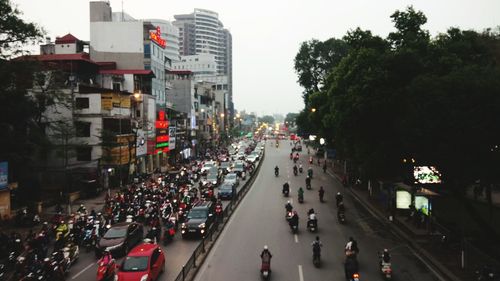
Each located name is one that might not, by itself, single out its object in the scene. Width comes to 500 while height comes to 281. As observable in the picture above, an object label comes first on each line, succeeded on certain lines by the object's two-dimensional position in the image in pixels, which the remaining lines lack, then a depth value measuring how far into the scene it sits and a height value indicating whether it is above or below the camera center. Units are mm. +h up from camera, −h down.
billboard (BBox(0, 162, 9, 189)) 28641 -3269
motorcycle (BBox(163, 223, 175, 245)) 24359 -6064
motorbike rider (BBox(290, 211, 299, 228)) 26594 -5747
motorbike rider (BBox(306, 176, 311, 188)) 45338 -5863
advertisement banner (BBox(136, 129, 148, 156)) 46966 -2007
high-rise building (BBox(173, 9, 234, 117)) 182575 +7468
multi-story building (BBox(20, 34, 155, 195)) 40219 -391
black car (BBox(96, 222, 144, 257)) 21131 -5594
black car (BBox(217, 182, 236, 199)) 38938 -5908
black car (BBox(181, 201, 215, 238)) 25156 -5587
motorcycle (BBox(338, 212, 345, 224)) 29656 -6215
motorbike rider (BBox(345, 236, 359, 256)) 19303 -5405
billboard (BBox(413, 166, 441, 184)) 25925 -3002
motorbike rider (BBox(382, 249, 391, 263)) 18297 -5437
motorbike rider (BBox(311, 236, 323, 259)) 19984 -5579
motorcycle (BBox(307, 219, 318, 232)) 26984 -6115
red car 16547 -5381
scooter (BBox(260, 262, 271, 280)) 18031 -5921
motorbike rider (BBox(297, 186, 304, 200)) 37594 -5863
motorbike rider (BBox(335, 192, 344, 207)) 33069 -5472
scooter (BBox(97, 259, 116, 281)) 17109 -5674
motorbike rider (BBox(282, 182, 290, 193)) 41219 -5879
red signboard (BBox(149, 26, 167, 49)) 63744 +12615
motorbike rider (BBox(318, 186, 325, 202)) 38094 -5951
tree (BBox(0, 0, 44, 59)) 32469 +7032
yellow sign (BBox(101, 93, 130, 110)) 45719 +2460
